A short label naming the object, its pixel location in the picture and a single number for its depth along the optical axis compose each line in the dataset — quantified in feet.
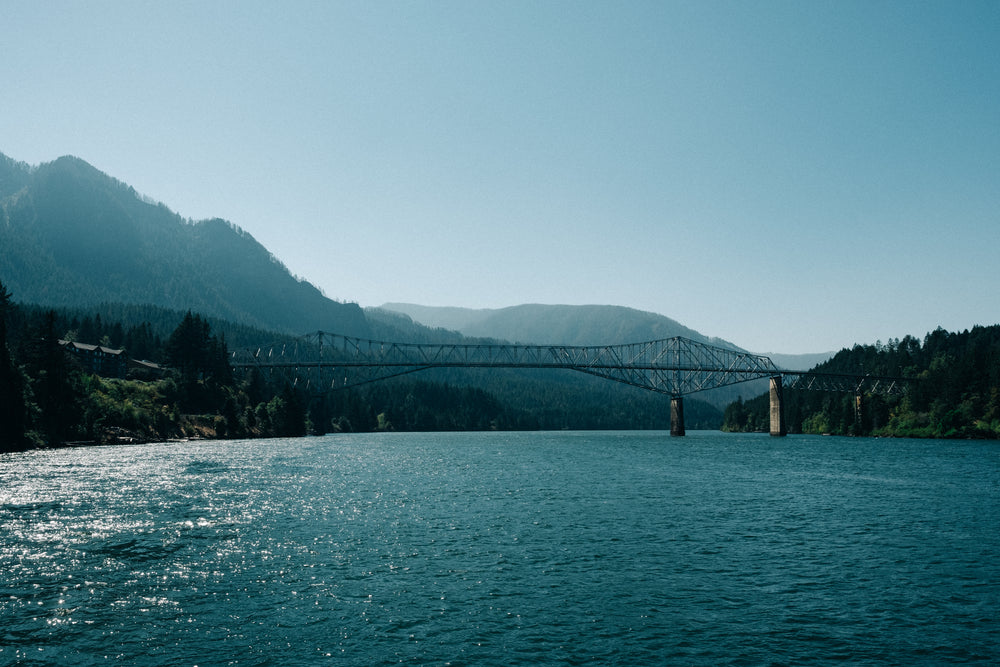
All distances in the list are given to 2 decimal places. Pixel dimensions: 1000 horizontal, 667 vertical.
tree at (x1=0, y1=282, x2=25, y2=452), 219.61
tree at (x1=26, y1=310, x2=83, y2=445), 256.32
